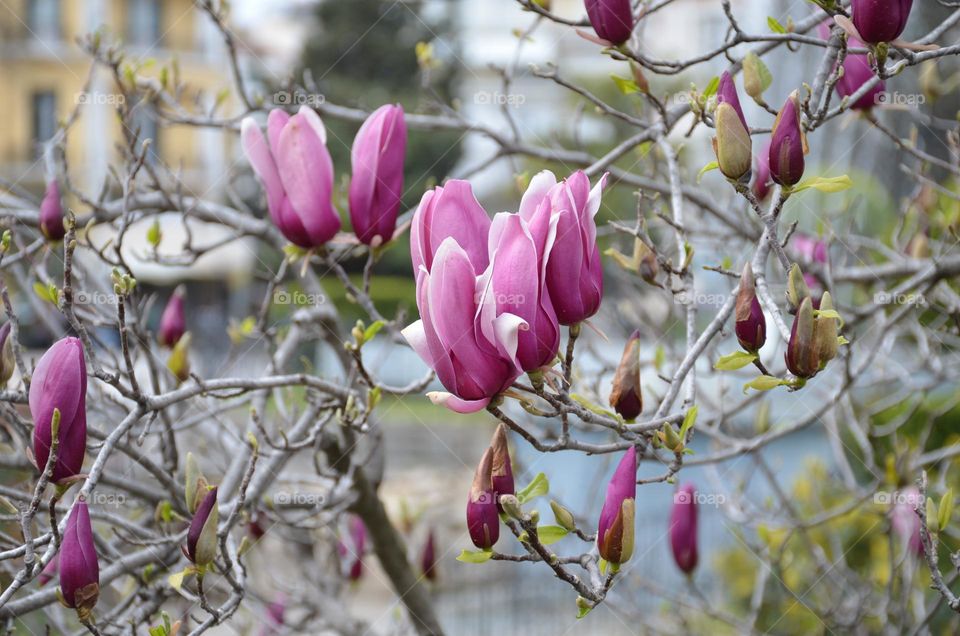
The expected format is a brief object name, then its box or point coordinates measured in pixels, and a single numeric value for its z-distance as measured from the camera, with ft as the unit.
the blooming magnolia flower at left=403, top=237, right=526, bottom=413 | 3.77
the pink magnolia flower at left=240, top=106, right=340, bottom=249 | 4.42
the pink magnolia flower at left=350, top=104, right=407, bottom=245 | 4.48
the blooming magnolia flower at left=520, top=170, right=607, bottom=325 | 3.83
